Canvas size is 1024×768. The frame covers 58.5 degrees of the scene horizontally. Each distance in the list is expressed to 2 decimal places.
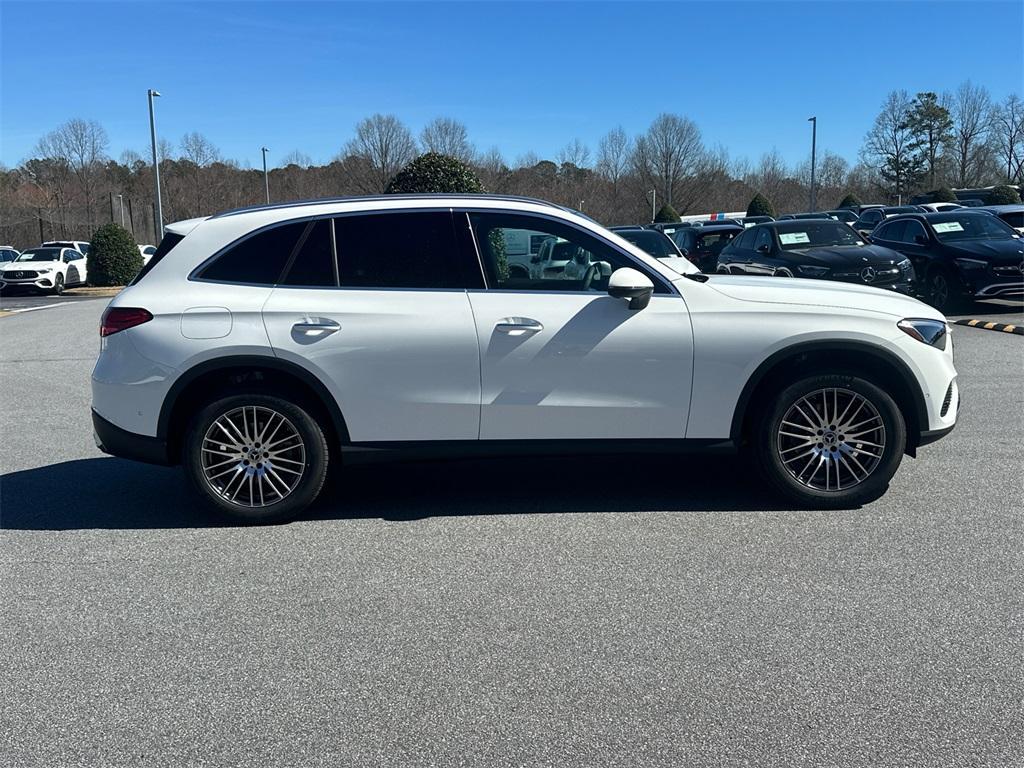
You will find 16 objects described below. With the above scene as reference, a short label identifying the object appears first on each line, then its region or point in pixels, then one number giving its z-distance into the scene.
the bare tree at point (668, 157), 59.59
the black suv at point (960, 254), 14.97
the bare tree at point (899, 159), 70.38
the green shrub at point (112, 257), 29.36
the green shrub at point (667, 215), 50.12
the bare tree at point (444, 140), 44.97
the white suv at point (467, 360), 5.19
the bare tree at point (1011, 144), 67.50
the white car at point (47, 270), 28.78
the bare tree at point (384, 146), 43.56
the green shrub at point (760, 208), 48.59
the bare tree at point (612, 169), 60.81
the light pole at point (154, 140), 35.12
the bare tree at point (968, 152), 69.25
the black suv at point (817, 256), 14.05
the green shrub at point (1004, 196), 42.56
